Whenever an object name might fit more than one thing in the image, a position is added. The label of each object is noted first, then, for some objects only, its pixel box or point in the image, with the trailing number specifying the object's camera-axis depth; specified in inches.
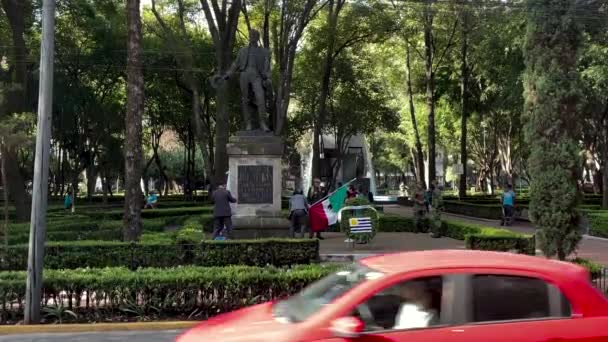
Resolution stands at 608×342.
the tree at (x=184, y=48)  1194.0
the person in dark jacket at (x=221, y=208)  607.5
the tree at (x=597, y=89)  948.6
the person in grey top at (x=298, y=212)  702.5
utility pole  376.8
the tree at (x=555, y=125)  467.2
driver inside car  175.3
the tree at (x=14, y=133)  563.8
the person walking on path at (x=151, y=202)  1376.7
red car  172.4
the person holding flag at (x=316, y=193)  903.5
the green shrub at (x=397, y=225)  939.3
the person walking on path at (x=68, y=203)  1450.8
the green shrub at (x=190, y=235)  496.4
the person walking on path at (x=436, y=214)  830.6
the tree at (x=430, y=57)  1419.8
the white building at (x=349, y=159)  2092.8
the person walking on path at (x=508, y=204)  1057.5
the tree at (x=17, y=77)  924.0
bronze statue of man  687.1
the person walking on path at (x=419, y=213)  909.2
